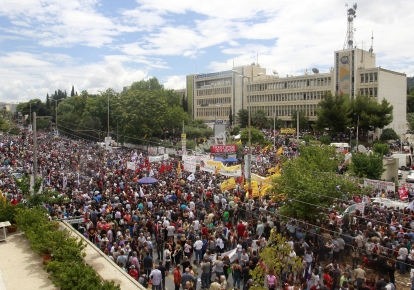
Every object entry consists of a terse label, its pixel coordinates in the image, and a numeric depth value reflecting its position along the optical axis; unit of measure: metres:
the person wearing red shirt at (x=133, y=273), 12.21
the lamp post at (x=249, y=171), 20.92
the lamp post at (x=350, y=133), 57.71
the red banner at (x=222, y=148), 30.93
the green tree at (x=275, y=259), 11.16
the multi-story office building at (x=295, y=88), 66.56
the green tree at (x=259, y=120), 75.81
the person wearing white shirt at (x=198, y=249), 15.23
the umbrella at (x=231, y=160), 34.05
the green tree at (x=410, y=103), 94.56
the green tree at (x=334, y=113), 57.22
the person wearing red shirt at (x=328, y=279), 11.93
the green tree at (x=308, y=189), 17.83
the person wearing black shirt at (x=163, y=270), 12.93
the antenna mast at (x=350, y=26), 67.38
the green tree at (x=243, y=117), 77.88
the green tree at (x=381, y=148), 46.17
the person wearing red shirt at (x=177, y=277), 12.66
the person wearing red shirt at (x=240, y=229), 17.39
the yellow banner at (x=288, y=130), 59.63
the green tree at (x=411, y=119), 80.04
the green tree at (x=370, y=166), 31.27
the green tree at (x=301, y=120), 72.31
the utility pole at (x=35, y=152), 19.62
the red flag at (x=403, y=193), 22.24
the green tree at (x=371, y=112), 56.22
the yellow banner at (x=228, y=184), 24.62
